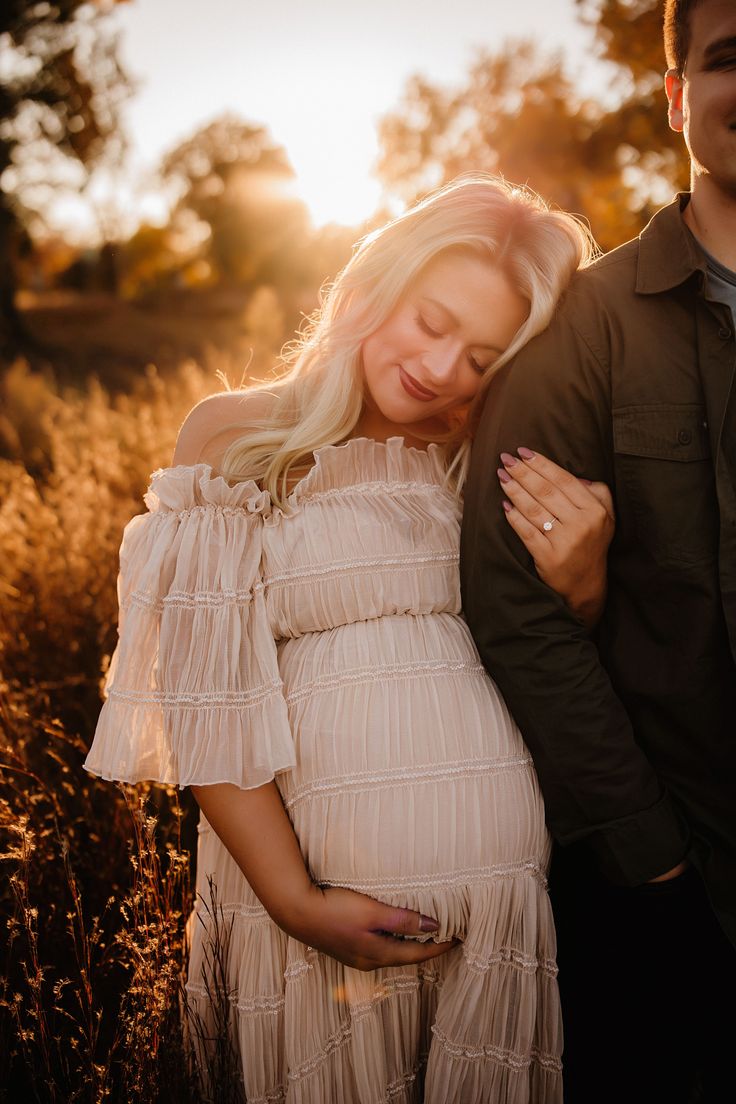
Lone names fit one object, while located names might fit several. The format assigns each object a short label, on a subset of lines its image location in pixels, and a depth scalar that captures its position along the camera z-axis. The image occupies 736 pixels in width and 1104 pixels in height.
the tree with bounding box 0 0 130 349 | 14.39
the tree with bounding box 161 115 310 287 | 41.28
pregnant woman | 1.86
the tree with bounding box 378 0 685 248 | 5.09
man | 1.83
